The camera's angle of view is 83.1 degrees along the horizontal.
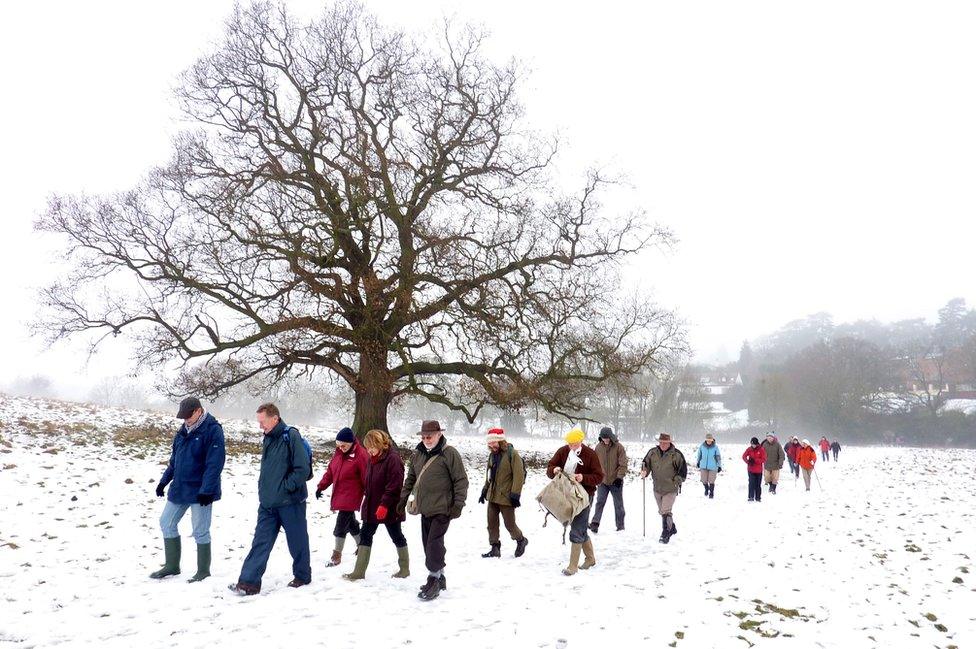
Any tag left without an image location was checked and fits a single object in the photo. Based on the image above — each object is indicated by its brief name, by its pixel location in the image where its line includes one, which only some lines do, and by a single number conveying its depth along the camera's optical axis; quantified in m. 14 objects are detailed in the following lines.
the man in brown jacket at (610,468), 10.37
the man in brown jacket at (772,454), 16.91
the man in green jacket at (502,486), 8.16
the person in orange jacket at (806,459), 18.24
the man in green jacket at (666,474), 9.96
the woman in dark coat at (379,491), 6.68
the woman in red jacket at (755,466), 15.65
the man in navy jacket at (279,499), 6.25
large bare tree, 16.91
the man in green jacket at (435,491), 6.35
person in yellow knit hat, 7.59
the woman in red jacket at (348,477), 7.31
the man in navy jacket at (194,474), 6.42
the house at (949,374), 79.88
